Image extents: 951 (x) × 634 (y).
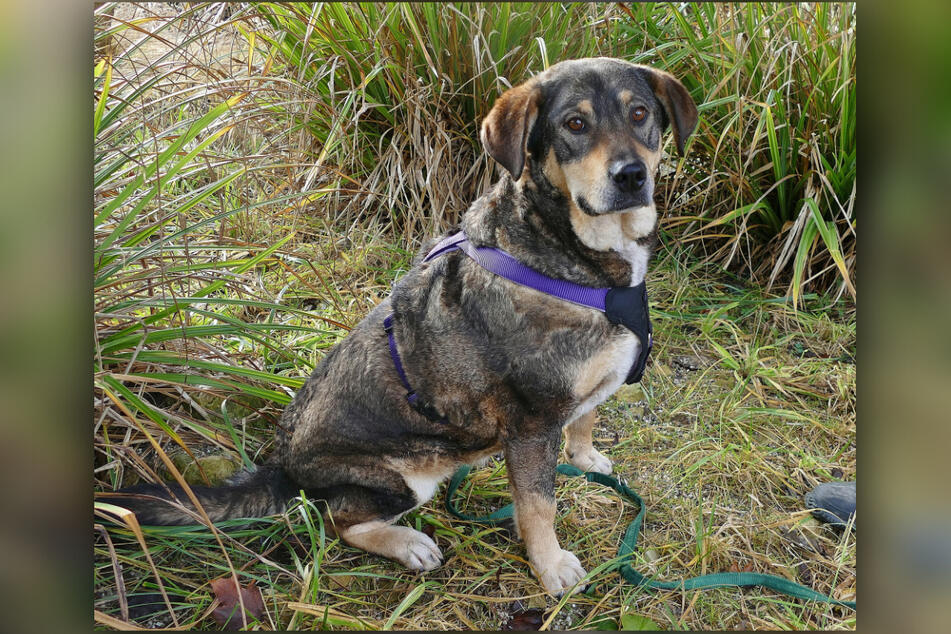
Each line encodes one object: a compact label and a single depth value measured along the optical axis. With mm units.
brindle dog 2338
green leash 2357
